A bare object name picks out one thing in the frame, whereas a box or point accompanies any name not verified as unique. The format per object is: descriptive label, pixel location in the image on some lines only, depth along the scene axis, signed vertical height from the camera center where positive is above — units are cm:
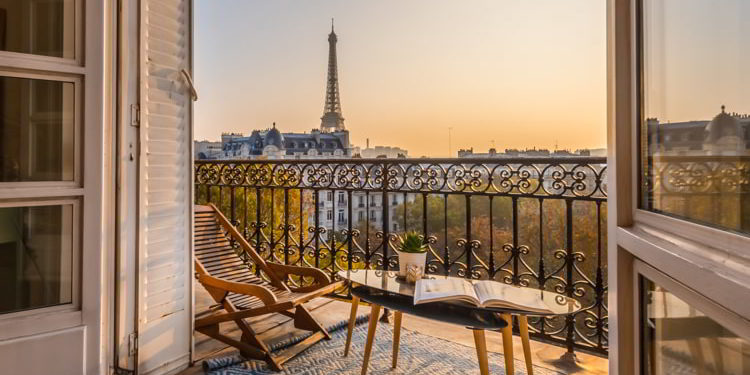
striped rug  220 -94
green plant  218 -28
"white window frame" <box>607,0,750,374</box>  83 -5
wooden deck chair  229 -59
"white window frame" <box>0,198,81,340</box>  154 -46
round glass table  171 -53
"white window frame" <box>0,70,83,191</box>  153 +11
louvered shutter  198 +1
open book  170 -45
